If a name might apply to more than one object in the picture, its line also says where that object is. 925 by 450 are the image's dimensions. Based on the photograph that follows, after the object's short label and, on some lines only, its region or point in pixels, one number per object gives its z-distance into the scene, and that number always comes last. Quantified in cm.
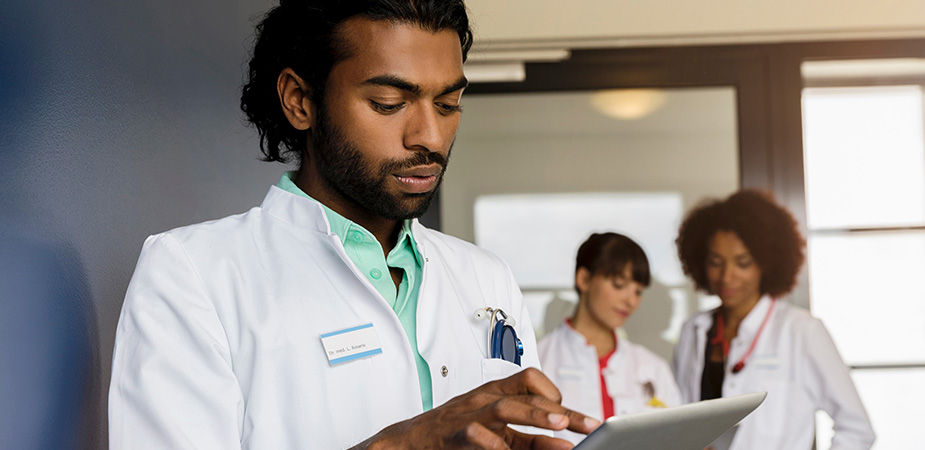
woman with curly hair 310
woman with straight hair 315
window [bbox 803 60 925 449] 323
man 96
